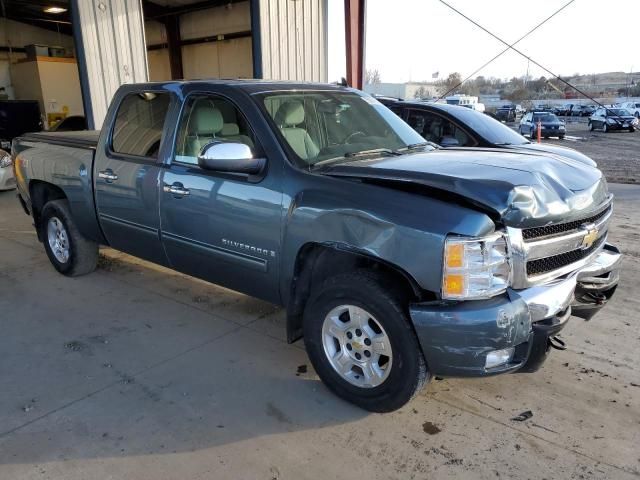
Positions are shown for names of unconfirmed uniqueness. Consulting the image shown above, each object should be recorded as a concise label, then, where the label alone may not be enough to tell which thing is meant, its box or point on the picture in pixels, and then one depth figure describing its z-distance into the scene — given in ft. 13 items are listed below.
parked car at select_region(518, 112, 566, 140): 87.65
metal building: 30.53
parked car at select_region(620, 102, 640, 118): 140.97
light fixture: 55.70
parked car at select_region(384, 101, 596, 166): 21.75
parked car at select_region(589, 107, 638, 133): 100.25
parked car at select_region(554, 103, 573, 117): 185.47
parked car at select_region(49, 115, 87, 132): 40.19
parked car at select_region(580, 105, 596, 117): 177.73
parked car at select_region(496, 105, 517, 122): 132.77
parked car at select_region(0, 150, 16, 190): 34.27
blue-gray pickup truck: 8.79
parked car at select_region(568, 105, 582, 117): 183.23
